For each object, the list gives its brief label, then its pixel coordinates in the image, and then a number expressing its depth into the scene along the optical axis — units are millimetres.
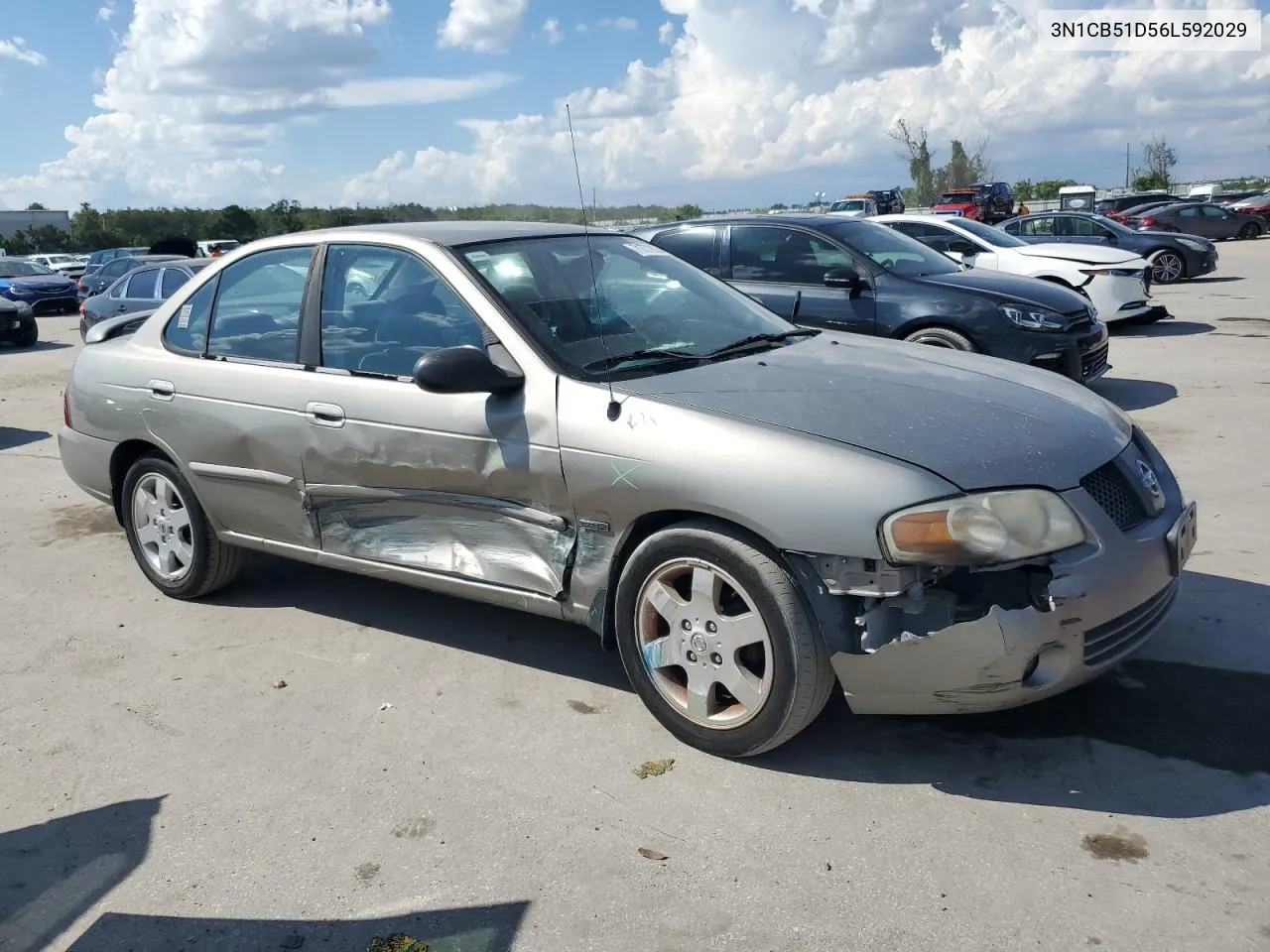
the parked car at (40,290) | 26859
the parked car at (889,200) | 40875
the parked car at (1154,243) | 20156
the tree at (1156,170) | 63094
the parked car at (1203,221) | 31719
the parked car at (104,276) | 23219
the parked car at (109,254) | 32438
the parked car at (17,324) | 18859
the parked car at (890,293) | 8625
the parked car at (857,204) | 38938
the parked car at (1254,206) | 36969
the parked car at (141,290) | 13719
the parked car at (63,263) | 37469
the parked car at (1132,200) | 36719
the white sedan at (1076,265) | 13000
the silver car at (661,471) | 3258
